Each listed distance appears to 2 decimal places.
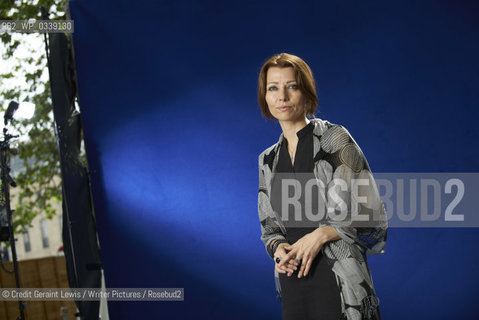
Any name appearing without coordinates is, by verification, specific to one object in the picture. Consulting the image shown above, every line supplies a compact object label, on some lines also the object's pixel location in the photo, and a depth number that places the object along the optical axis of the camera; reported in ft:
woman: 14.64
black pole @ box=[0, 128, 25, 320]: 21.42
